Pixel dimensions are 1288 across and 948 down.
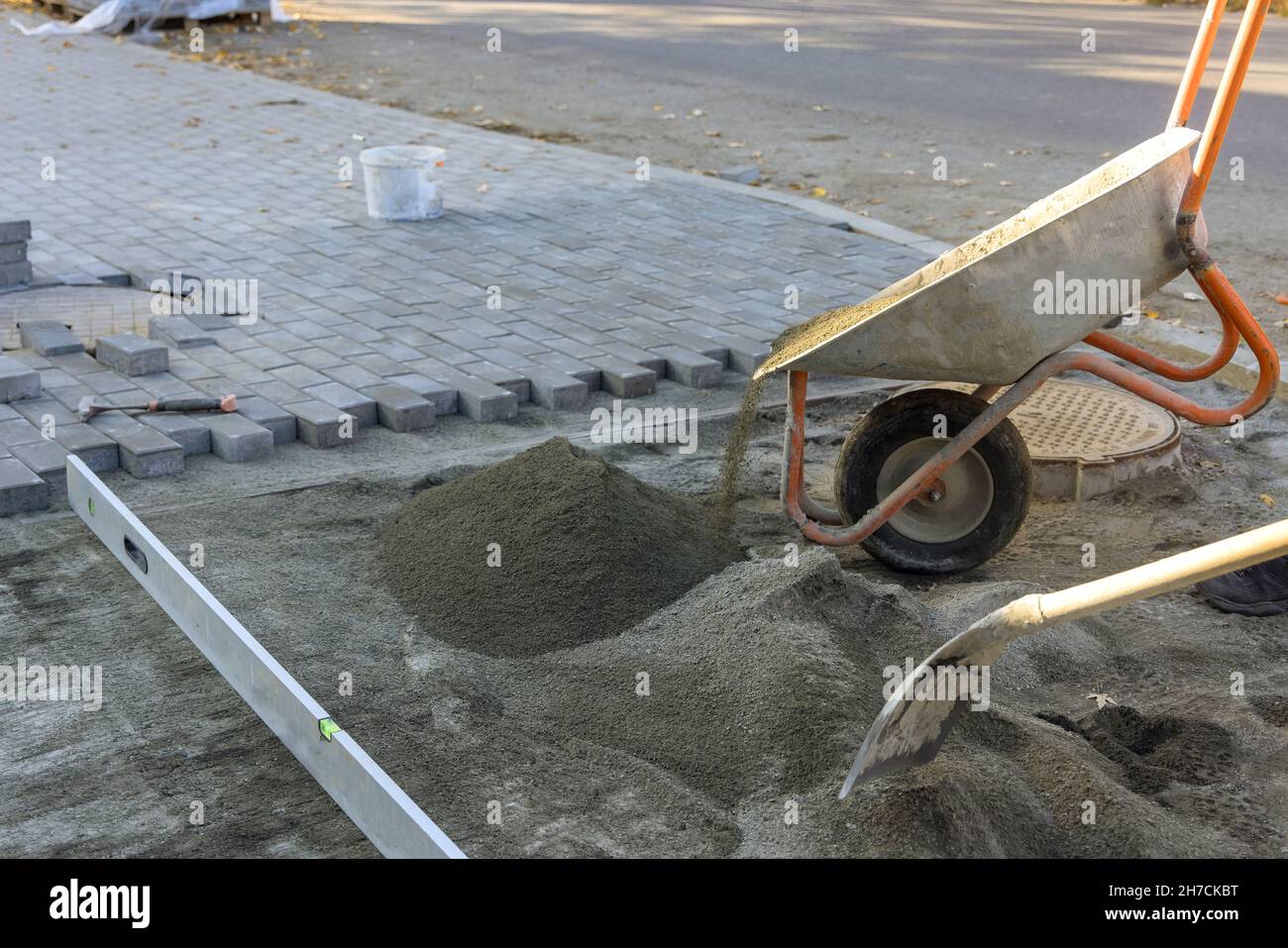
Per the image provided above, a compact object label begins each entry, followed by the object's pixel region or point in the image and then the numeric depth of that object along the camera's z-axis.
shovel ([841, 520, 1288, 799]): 2.70
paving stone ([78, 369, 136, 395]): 6.05
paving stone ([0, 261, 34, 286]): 7.38
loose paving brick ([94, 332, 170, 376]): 6.22
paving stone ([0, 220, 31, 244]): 7.21
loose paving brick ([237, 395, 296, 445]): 5.78
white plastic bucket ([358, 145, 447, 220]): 8.69
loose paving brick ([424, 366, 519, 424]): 6.03
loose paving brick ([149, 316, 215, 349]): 6.68
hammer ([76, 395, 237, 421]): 5.75
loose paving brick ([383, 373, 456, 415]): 6.07
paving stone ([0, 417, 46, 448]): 5.50
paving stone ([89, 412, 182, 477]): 5.44
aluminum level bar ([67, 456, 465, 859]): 3.14
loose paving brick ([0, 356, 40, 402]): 5.87
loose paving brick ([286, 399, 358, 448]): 5.75
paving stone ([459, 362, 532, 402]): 6.23
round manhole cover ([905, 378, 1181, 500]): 5.45
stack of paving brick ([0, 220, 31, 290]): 7.25
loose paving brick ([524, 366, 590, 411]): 6.19
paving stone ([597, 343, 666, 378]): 6.53
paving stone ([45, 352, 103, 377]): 6.29
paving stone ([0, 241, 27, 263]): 7.32
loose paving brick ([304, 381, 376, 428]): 5.92
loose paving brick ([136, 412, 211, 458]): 5.65
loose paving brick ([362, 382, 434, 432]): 5.89
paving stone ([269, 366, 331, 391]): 6.22
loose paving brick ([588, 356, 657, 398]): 6.32
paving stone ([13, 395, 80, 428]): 5.70
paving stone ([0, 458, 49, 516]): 5.09
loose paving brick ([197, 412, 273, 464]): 5.60
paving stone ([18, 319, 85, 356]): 6.43
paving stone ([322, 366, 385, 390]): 6.19
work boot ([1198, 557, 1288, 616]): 4.59
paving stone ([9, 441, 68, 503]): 5.23
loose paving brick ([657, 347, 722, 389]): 6.46
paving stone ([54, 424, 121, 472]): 5.44
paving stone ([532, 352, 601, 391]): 6.37
